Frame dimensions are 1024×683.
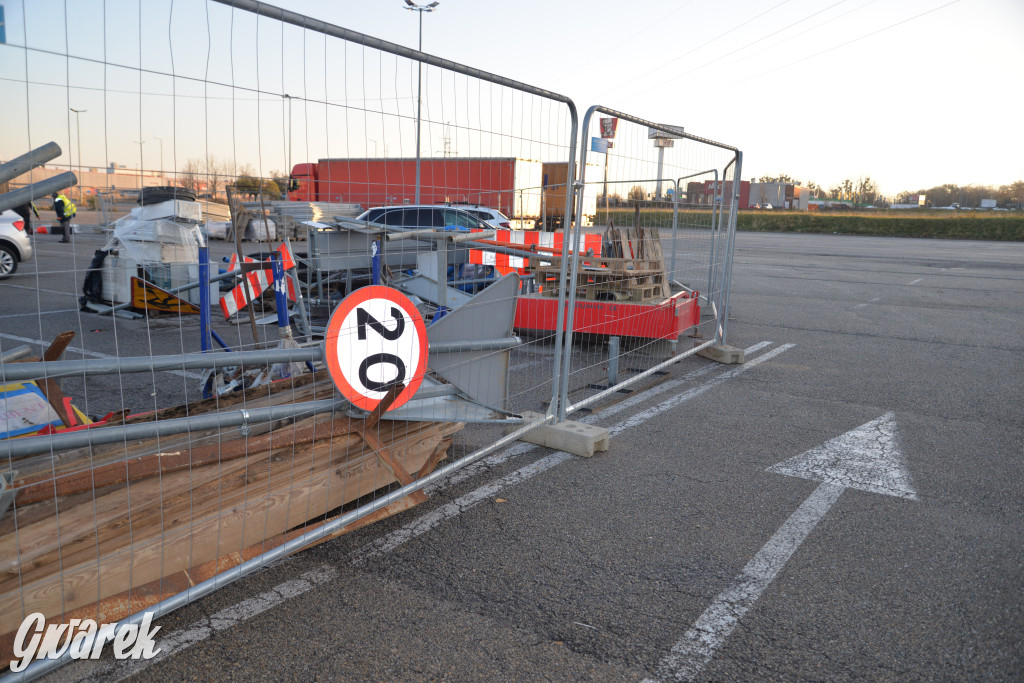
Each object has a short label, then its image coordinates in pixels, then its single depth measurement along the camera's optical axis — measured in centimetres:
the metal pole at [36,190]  229
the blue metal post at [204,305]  624
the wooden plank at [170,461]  288
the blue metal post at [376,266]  632
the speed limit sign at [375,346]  320
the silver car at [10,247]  1244
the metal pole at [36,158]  221
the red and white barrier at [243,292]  659
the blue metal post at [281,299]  546
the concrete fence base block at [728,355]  777
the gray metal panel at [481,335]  392
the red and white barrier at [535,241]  519
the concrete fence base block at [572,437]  472
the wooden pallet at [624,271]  723
